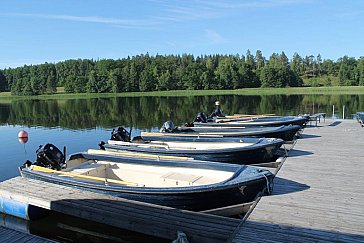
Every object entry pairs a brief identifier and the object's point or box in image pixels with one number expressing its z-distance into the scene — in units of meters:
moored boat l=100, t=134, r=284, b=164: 8.88
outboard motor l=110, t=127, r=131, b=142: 11.68
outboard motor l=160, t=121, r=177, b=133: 12.65
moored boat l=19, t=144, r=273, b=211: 6.12
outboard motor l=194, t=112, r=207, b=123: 16.61
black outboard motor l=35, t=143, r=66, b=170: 8.13
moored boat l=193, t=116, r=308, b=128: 14.01
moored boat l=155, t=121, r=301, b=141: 11.55
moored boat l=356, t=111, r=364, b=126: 16.19
